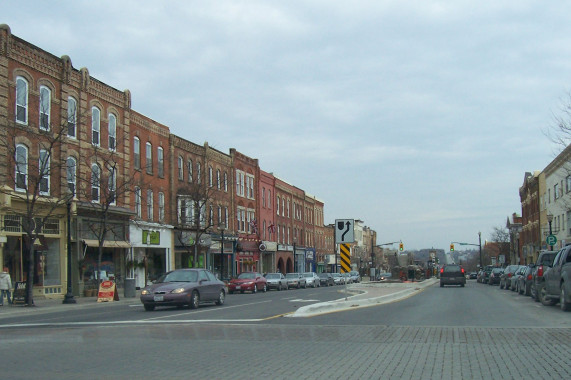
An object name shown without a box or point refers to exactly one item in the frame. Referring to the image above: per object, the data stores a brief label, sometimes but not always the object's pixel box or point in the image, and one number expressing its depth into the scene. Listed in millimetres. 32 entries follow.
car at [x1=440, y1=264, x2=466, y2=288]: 44375
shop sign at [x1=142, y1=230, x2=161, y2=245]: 42369
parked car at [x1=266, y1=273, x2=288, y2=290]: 46138
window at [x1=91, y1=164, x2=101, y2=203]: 34259
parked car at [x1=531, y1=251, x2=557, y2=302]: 23030
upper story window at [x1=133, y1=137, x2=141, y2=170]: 42125
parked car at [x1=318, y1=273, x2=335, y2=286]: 59362
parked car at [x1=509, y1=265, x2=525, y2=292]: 33125
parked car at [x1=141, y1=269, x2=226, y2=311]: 21656
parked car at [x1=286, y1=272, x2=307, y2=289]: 49406
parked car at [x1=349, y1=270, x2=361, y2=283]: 69462
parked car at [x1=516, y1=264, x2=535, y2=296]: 27620
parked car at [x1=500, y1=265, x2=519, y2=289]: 37975
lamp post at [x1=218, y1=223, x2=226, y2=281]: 46275
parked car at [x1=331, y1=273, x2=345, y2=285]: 61306
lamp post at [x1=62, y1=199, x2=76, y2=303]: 28250
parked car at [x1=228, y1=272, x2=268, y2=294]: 40312
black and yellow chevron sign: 21516
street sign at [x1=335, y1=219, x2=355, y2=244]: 21219
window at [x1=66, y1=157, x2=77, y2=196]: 33897
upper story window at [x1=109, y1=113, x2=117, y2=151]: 38938
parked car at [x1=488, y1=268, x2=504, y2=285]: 50322
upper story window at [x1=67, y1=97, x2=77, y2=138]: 34719
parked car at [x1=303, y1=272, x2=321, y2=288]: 52438
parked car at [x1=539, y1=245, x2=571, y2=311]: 19062
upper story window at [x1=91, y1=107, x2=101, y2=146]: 37312
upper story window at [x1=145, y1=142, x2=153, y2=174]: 43469
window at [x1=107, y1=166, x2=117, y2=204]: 31244
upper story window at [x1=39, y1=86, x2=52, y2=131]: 31975
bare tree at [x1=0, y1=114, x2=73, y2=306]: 28547
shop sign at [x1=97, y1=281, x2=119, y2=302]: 29684
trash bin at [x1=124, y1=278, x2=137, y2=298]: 33281
